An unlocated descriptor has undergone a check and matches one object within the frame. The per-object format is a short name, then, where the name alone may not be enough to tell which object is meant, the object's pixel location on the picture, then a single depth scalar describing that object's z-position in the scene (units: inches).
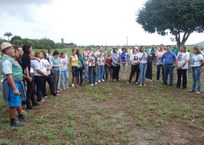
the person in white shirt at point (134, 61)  298.4
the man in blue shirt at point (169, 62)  285.2
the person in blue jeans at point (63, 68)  274.4
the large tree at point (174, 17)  525.8
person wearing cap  138.5
